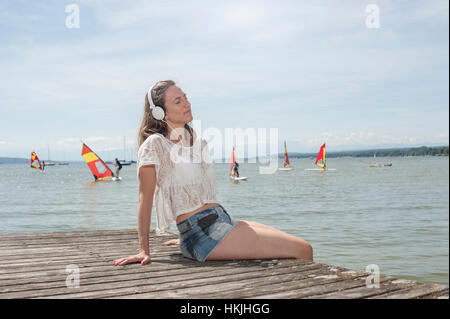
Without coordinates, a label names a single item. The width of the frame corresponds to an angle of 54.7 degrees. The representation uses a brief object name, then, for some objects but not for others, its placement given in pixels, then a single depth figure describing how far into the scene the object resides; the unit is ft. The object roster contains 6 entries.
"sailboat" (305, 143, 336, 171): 167.80
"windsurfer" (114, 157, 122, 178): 133.90
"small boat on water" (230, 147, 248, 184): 147.46
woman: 12.64
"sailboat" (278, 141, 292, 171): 185.86
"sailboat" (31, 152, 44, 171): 221.99
